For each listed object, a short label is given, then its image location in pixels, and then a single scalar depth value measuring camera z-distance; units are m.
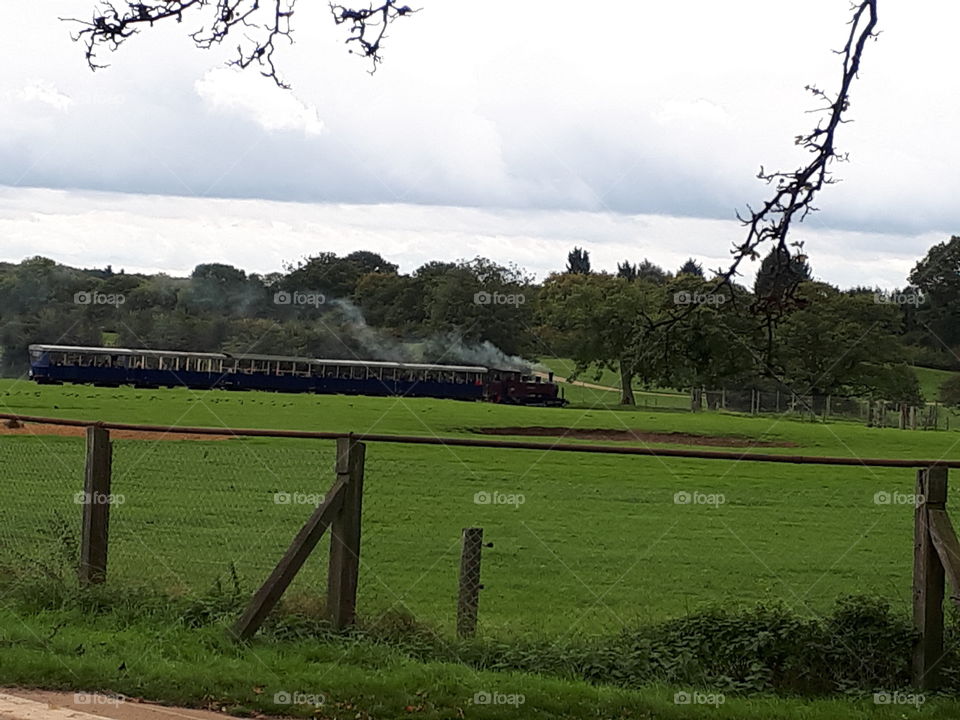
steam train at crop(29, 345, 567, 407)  69.62
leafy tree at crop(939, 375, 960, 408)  75.34
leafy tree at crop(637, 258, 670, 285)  84.76
